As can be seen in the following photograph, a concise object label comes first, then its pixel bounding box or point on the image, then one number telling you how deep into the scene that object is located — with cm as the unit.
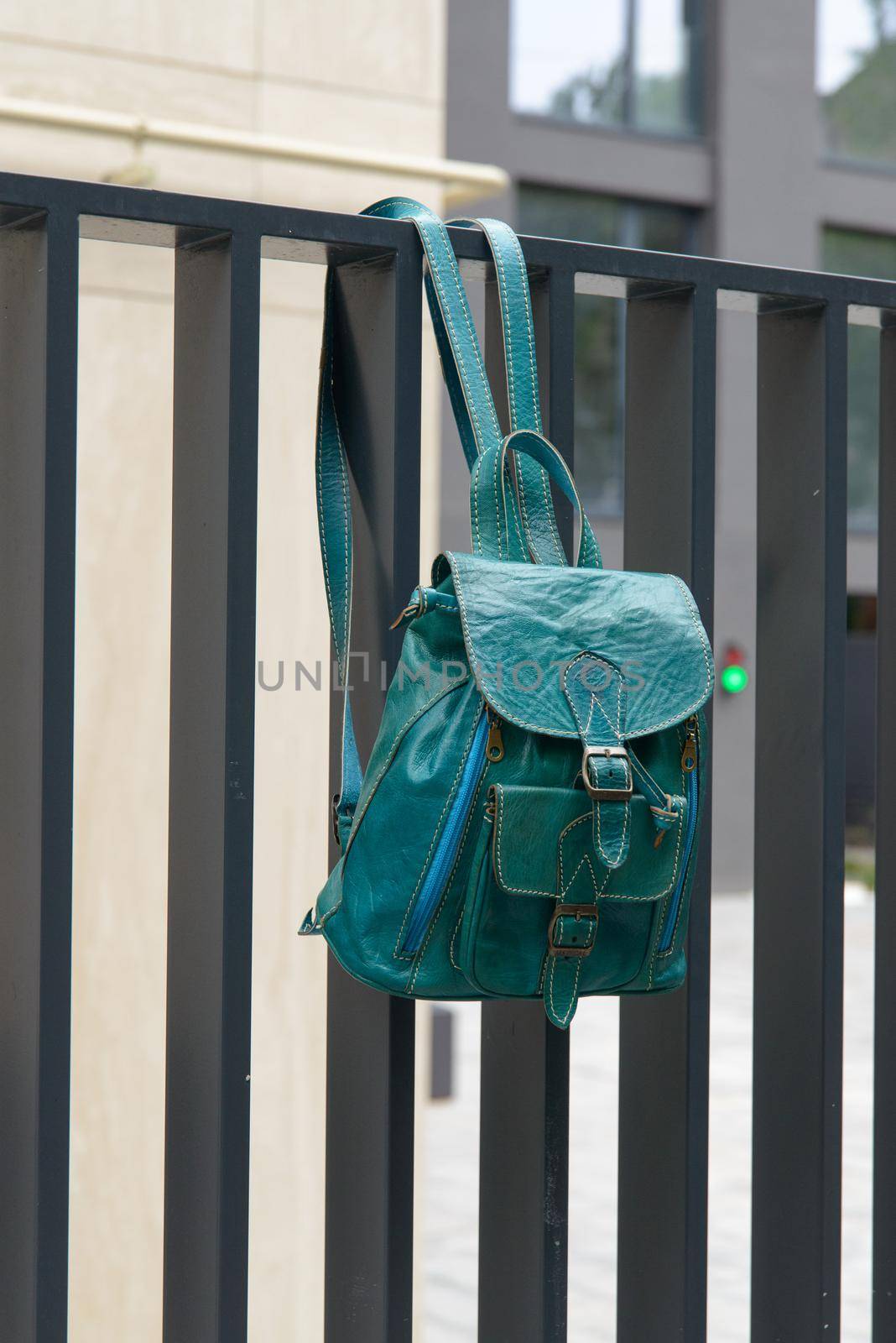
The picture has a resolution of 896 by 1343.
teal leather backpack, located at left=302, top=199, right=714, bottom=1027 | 299
